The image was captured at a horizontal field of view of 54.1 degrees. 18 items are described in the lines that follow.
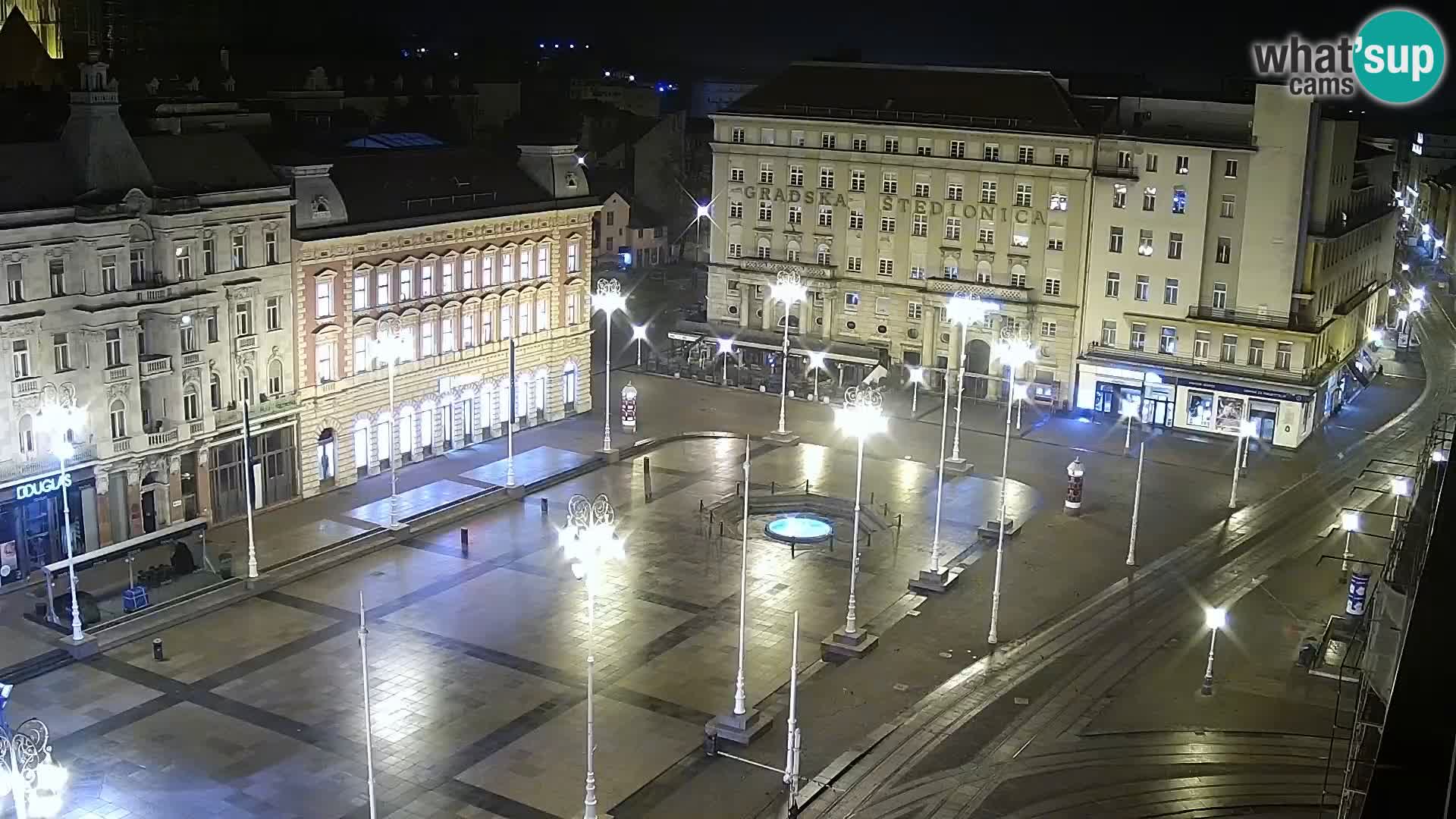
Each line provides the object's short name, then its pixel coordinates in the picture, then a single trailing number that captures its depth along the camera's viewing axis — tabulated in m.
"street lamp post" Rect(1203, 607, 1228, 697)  48.12
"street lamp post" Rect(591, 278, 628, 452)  76.06
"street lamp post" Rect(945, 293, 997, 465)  86.69
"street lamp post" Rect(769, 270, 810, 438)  83.12
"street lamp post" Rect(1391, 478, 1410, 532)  58.91
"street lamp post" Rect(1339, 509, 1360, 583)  57.44
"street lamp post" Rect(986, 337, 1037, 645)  52.00
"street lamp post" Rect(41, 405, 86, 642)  49.50
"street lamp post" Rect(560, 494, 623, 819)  36.88
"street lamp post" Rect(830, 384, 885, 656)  51.00
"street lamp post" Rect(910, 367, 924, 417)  86.54
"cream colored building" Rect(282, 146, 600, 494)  67.06
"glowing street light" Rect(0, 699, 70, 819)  29.23
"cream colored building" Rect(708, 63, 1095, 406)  89.00
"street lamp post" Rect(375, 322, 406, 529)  63.69
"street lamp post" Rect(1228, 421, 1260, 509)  70.25
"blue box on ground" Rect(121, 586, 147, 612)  51.88
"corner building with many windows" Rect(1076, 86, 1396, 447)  81.62
